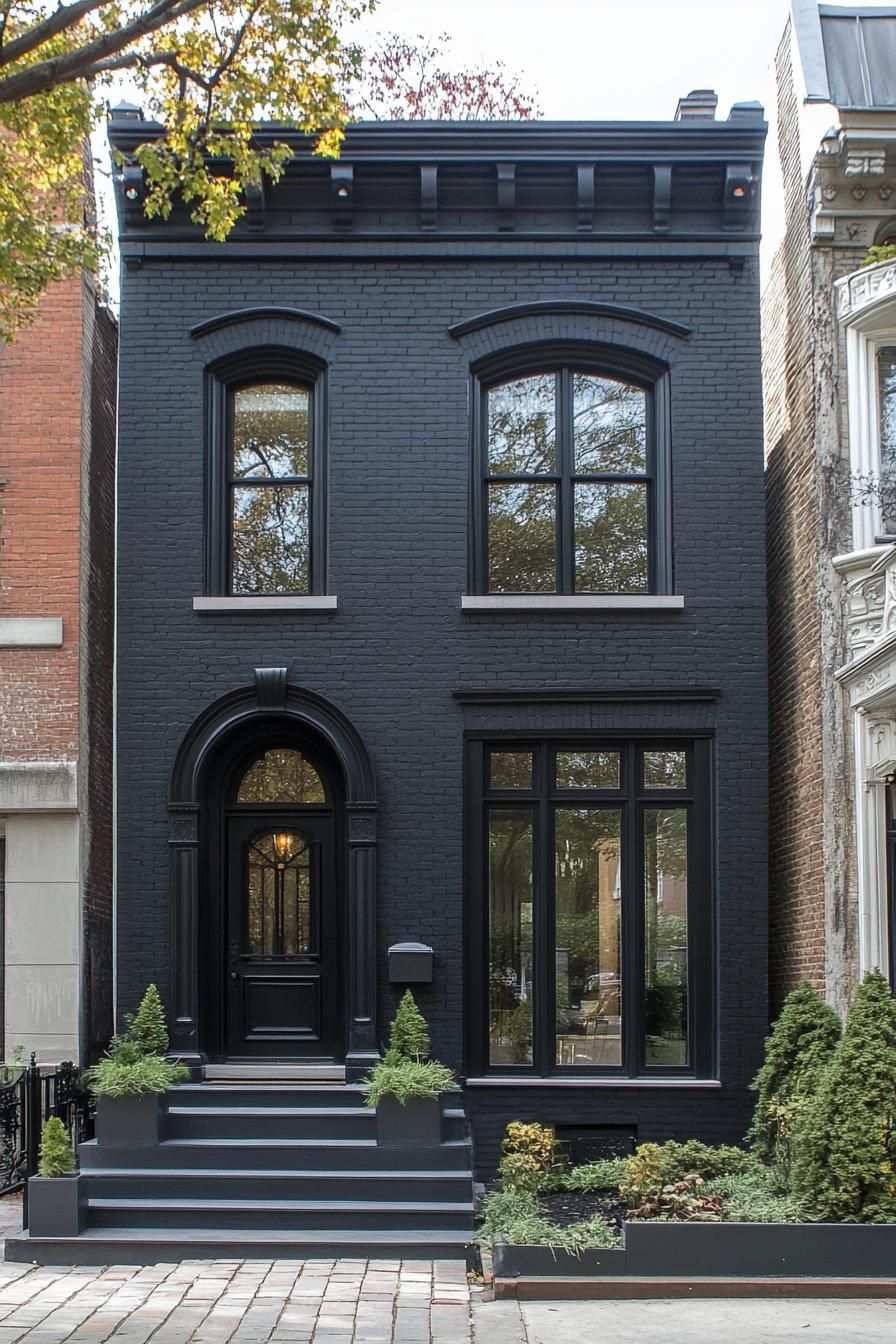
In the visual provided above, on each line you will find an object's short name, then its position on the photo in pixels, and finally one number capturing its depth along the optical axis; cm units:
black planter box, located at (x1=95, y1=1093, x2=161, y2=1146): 1158
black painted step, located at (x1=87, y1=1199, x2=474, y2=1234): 1097
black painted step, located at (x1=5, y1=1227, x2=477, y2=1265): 1058
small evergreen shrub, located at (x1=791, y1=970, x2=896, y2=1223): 989
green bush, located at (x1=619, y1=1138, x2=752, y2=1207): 1034
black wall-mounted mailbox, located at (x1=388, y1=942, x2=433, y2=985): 1283
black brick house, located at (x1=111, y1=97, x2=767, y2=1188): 1311
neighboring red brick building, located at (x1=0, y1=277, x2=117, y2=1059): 1334
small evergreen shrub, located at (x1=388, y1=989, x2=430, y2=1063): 1196
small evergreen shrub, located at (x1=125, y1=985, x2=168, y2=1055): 1226
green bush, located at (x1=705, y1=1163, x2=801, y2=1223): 998
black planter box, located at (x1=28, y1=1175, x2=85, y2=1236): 1072
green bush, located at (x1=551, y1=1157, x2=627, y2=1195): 1178
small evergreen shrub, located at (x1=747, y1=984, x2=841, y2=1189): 1128
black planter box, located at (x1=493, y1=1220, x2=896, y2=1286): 972
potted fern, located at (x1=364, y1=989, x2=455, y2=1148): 1149
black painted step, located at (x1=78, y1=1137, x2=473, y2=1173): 1144
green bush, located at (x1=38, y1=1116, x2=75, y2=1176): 1081
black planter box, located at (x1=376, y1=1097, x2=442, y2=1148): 1152
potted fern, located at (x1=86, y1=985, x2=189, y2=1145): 1157
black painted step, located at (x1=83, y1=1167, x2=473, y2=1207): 1121
